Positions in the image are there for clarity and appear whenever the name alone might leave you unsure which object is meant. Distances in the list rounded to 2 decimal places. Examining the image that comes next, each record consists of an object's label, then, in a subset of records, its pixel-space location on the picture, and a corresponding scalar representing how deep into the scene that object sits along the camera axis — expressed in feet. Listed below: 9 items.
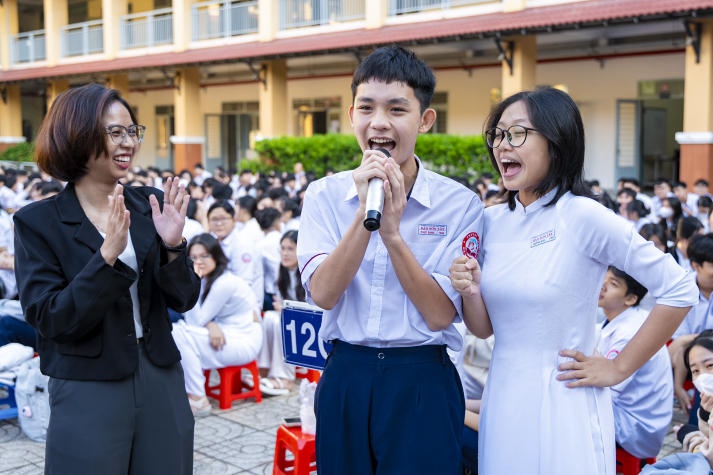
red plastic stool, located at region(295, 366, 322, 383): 14.05
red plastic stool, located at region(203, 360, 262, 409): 17.19
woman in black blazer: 6.68
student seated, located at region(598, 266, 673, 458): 11.42
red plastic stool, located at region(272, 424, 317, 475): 11.40
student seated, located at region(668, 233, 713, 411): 16.55
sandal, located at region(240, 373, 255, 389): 18.39
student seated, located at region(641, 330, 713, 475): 8.63
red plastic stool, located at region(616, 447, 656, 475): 11.79
